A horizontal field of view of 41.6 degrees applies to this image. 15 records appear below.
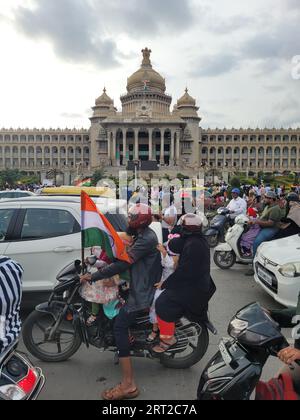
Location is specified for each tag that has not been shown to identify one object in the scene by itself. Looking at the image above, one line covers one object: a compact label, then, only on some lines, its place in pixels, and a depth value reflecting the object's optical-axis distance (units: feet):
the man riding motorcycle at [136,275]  12.11
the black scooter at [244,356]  8.27
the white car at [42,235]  17.65
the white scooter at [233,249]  27.50
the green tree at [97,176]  122.44
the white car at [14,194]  53.44
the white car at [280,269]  17.53
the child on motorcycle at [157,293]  12.98
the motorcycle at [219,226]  33.96
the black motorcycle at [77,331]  13.09
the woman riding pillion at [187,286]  12.51
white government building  242.99
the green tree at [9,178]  133.55
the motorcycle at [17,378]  8.23
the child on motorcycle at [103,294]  12.96
